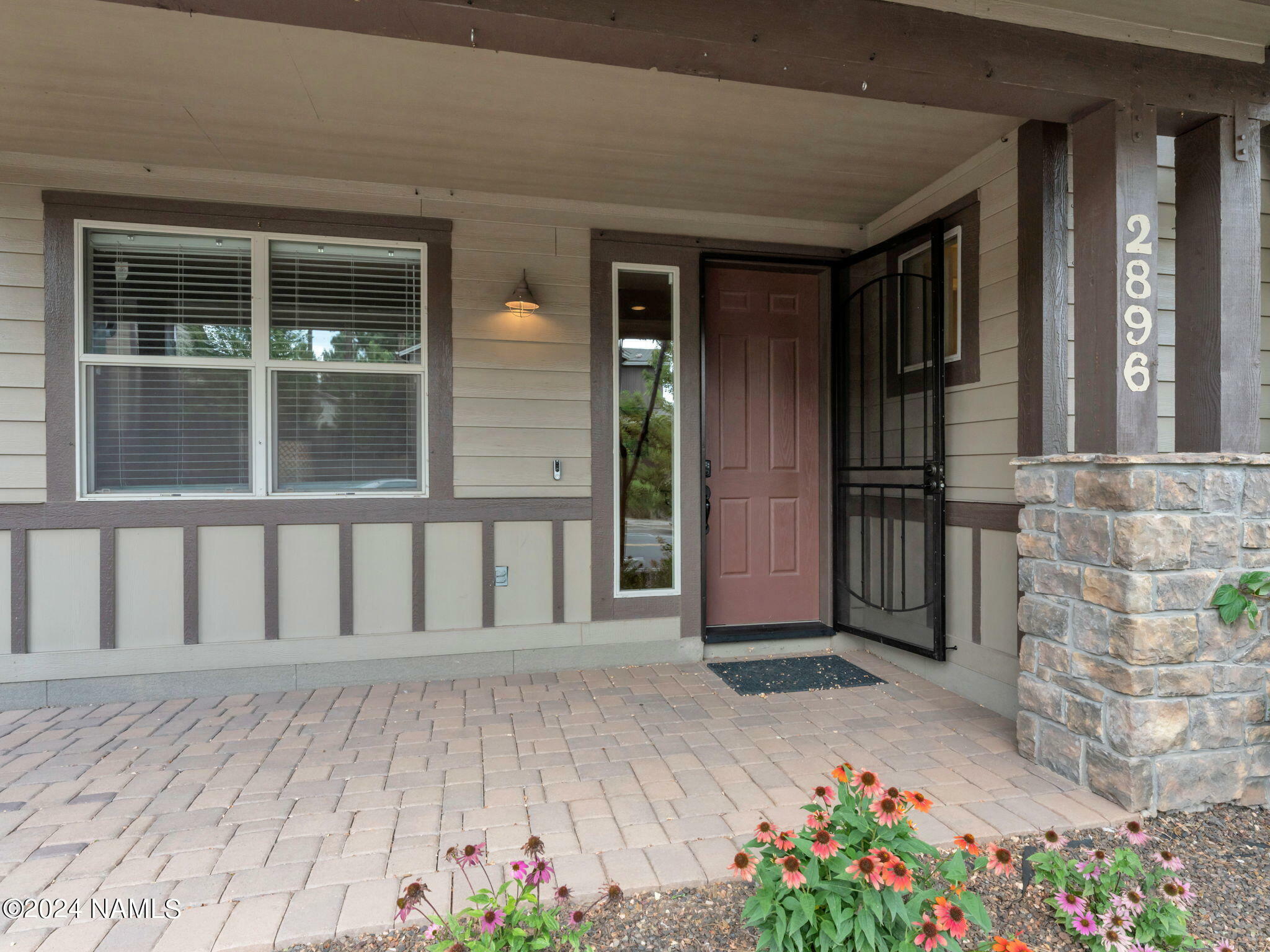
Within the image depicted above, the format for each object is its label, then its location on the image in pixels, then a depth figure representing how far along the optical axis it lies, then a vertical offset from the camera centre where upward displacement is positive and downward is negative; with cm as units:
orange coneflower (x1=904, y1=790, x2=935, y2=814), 141 -70
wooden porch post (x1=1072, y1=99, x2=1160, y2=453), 225 +62
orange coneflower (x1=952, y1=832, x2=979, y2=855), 144 -80
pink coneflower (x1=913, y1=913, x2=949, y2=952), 124 -85
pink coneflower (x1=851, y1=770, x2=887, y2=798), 142 -67
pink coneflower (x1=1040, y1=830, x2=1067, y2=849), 162 -100
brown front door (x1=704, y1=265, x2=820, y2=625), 409 +16
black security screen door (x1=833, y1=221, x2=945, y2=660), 331 +14
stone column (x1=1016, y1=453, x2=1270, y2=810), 210 -53
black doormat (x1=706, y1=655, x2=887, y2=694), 338 -107
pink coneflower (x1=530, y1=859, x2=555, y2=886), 147 -88
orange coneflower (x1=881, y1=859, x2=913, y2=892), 124 -75
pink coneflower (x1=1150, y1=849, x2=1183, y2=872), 154 -89
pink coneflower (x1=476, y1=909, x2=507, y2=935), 135 -90
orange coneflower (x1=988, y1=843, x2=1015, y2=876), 139 -81
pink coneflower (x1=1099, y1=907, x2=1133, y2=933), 149 -99
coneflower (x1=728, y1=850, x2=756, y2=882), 139 -81
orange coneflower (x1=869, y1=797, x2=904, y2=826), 136 -69
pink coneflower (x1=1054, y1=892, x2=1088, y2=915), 154 -99
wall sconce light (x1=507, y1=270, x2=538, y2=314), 353 +90
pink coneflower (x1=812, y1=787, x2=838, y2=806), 157 -76
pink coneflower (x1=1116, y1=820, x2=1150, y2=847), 159 -86
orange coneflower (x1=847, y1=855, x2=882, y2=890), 129 -76
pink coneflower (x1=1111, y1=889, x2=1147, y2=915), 150 -96
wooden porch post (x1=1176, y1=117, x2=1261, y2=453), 231 +60
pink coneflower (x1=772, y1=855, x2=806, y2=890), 129 -78
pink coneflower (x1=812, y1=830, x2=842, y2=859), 132 -73
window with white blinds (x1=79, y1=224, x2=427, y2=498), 328 +55
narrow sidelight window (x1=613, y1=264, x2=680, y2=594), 383 +24
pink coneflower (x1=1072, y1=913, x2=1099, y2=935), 149 -101
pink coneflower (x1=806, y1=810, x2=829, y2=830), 150 -78
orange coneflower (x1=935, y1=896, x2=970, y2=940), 124 -83
